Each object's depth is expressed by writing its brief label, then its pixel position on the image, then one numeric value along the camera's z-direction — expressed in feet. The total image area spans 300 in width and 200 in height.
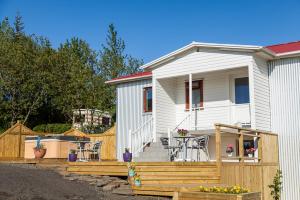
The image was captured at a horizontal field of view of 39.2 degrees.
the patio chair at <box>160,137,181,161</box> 47.44
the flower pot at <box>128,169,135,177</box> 40.52
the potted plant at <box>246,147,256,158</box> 46.01
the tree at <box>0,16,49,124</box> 98.73
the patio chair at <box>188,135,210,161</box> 46.42
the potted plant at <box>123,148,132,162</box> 47.65
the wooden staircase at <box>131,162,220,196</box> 37.37
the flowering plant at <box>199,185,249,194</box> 30.27
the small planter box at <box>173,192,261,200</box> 28.73
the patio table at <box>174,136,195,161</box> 44.93
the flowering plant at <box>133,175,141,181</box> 39.42
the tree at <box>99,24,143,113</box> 127.03
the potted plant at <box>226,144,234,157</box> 48.88
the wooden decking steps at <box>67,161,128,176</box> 45.34
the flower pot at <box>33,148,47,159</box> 61.36
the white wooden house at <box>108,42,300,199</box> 46.50
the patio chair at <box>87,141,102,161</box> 54.15
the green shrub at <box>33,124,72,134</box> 95.14
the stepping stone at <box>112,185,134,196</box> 39.27
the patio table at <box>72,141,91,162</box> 54.49
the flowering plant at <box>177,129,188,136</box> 47.88
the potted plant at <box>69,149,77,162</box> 50.72
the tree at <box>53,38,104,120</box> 101.24
